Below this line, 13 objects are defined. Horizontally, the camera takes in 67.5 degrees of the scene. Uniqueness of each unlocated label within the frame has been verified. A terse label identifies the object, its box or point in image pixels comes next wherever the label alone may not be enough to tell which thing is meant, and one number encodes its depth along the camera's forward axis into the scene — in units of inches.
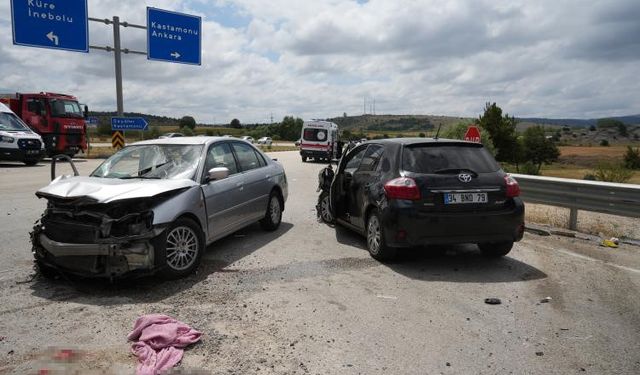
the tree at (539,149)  3088.1
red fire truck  888.9
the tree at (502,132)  2532.0
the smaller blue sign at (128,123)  995.3
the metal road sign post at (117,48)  852.2
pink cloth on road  129.3
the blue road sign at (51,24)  705.0
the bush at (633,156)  2375.9
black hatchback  216.5
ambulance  1202.0
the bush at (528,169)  1878.9
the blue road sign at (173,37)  842.2
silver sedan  183.3
